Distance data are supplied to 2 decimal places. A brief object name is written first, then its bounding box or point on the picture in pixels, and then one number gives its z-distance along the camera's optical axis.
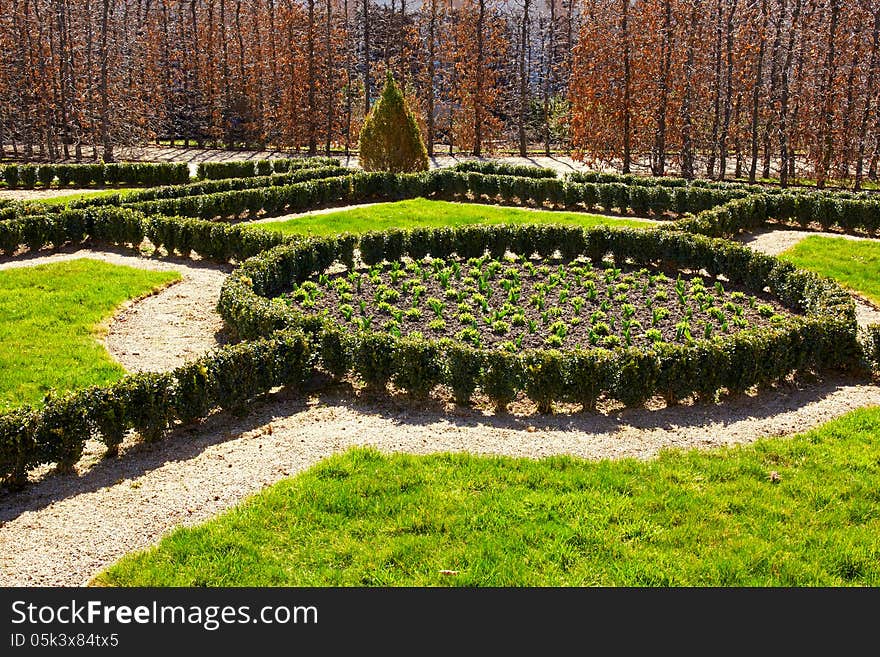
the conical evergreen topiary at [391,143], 25.27
